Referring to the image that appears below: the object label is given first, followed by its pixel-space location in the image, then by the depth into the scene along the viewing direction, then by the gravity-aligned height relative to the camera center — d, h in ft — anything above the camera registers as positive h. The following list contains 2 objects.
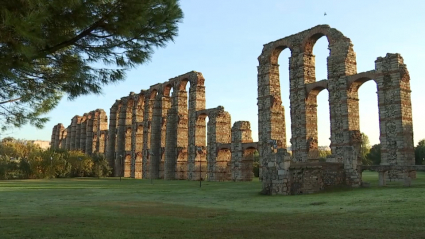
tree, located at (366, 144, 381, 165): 191.74 +2.24
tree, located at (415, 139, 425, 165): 167.17 +2.02
